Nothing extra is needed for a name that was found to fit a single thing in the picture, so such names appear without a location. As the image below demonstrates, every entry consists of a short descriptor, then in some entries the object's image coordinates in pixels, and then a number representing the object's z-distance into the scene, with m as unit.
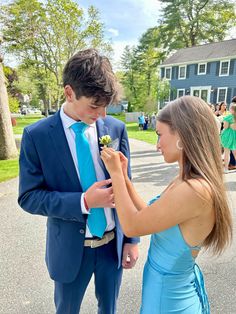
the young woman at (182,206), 1.25
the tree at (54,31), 16.48
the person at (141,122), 19.55
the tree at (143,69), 34.75
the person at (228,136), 6.90
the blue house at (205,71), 23.25
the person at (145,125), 19.81
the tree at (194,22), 31.52
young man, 1.37
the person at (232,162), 7.75
